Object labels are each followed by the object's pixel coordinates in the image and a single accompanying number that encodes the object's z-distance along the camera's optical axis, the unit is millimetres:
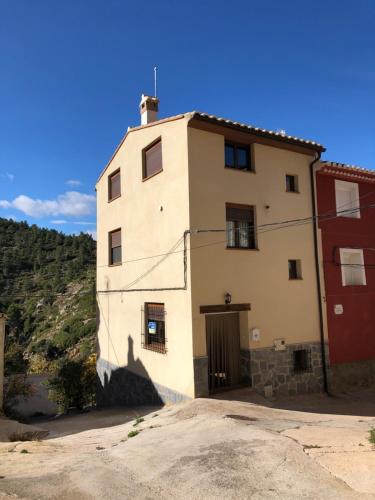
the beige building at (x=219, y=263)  9992
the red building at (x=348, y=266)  12234
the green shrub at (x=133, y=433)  7931
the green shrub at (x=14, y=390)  12545
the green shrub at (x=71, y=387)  16469
